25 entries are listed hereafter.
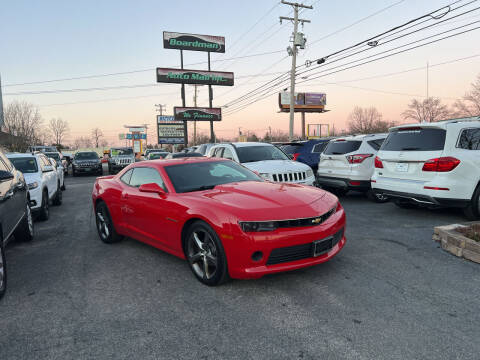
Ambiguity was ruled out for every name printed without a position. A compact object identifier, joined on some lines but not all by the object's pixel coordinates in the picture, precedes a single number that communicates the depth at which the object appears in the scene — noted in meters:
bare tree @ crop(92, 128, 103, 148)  127.47
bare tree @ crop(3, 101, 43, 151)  39.59
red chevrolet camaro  3.29
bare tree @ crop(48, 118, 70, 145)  81.44
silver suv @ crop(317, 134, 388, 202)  8.24
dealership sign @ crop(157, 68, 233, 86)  34.81
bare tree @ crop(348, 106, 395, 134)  79.56
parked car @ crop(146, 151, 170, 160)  23.44
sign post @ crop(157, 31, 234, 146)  34.72
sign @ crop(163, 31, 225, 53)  34.41
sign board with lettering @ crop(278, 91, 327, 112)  58.09
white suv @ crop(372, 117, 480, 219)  5.70
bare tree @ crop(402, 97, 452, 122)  65.19
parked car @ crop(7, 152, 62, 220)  7.28
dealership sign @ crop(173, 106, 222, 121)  36.41
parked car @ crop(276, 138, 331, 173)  10.84
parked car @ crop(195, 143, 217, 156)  14.35
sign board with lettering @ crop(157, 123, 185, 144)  63.75
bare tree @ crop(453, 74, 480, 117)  46.05
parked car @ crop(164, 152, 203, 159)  13.78
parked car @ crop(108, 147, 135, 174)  23.81
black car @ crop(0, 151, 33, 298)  3.70
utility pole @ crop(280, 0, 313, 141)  23.56
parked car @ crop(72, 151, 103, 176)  21.99
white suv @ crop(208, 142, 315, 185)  7.82
